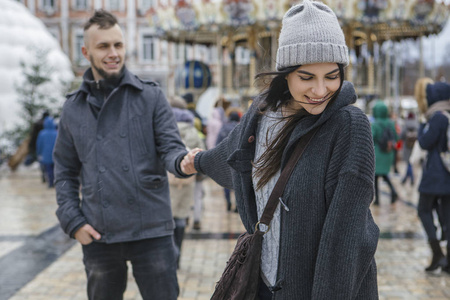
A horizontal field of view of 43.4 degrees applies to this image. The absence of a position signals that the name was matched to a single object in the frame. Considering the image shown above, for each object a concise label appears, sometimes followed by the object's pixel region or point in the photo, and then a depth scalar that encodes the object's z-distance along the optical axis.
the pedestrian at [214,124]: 10.88
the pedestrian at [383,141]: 9.59
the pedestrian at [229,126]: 8.86
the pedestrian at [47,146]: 13.28
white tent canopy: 22.06
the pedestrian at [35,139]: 14.98
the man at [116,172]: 2.83
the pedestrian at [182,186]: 5.45
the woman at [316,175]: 1.71
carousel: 15.77
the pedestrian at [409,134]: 12.42
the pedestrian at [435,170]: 5.32
